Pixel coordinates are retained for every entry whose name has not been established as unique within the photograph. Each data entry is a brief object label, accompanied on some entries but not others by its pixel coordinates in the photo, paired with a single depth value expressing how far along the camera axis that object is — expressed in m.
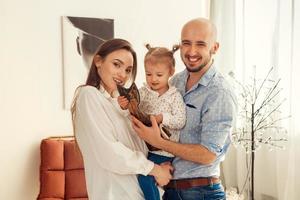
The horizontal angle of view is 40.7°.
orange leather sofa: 2.85
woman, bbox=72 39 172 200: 1.41
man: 1.54
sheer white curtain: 2.85
